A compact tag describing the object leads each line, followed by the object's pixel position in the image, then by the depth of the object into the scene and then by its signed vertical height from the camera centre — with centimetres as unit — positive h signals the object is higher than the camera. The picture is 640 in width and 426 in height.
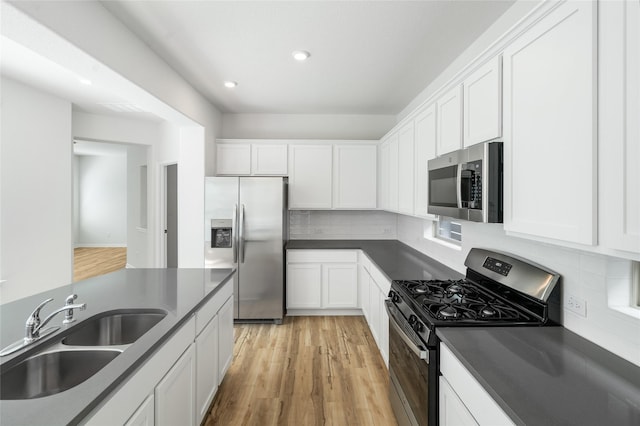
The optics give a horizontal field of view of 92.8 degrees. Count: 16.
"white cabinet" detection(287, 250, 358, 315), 382 -85
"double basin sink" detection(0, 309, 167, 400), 112 -62
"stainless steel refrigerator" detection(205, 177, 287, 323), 359 -30
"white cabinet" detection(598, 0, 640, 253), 85 +26
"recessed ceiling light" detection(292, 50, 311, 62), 252 +132
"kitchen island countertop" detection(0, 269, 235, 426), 84 -52
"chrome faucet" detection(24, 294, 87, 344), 121 -47
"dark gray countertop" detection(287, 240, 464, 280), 248 -48
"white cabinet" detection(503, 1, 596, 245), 99 +33
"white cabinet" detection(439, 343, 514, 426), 100 -68
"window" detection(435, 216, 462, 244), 280 -18
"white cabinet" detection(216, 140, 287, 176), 403 +70
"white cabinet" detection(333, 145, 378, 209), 408 +52
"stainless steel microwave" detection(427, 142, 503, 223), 150 +16
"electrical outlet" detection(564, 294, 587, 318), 135 -42
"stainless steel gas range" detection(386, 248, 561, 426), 146 -52
